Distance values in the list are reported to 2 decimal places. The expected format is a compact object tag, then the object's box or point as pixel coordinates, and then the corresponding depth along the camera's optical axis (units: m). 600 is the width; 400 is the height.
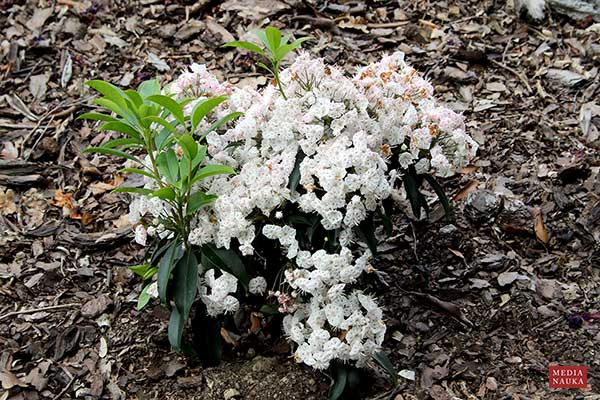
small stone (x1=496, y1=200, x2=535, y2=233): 3.28
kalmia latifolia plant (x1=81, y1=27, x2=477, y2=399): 2.35
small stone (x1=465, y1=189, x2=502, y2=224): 3.30
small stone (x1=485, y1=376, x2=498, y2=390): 2.67
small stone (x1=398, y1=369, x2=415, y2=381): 2.70
